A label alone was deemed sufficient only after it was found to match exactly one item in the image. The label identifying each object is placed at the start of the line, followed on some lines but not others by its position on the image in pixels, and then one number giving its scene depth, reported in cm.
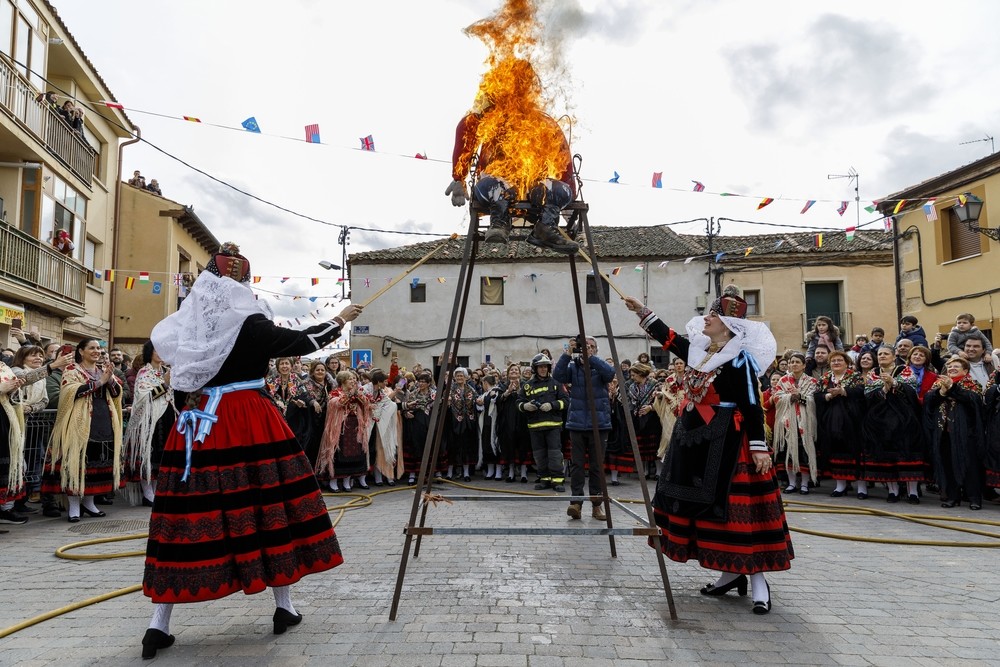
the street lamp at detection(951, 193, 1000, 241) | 1252
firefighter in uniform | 966
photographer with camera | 771
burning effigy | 452
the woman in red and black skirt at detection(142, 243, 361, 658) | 353
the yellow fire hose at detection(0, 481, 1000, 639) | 415
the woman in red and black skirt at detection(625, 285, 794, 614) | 421
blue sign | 2722
